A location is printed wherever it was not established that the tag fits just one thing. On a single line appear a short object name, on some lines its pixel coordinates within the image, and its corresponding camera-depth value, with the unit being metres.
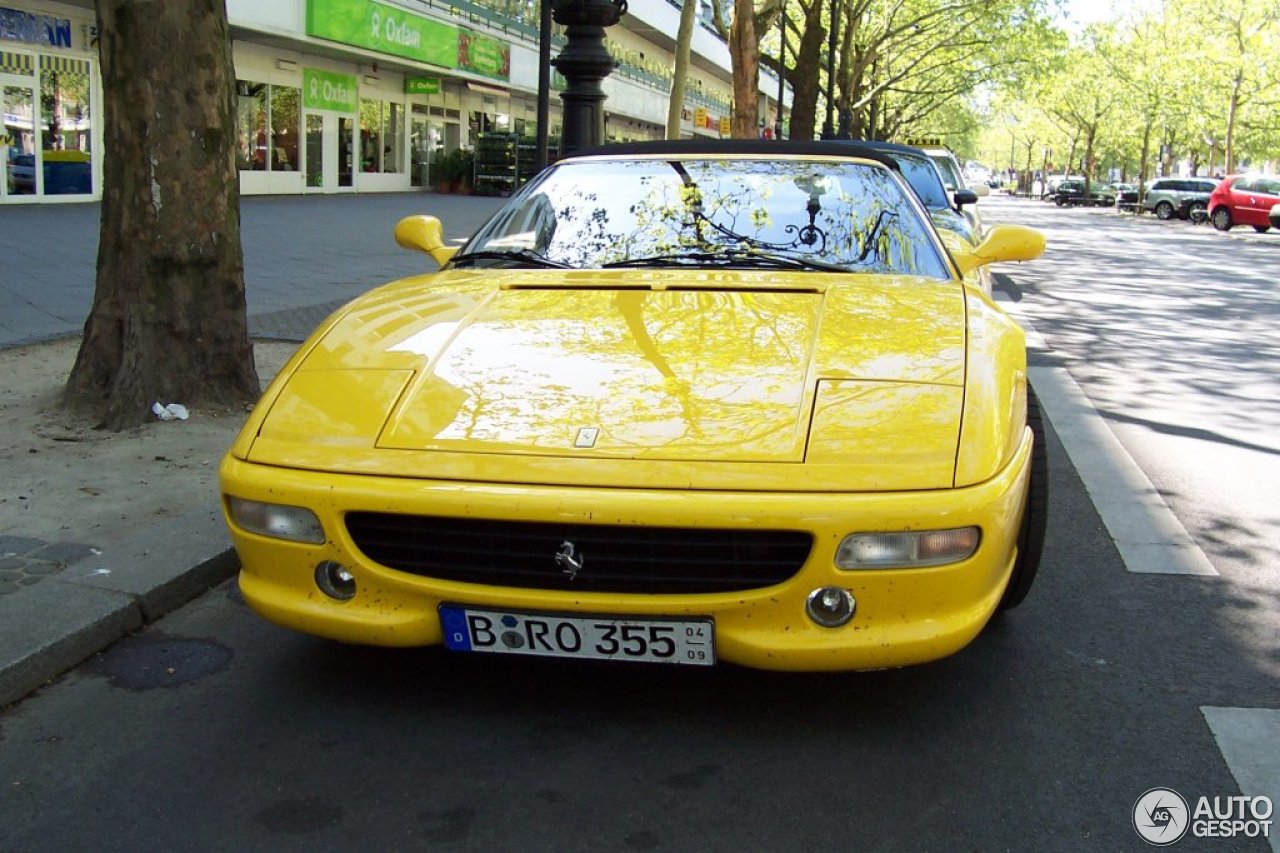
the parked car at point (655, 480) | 2.72
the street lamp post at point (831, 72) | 31.16
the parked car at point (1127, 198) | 49.75
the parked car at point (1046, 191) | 71.12
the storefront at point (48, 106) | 19.36
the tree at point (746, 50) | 21.09
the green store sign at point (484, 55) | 33.31
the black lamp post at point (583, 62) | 8.45
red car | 33.16
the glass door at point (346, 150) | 30.07
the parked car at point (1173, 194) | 41.31
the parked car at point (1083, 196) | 64.75
